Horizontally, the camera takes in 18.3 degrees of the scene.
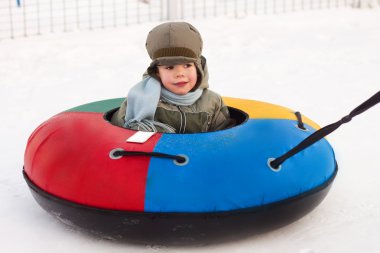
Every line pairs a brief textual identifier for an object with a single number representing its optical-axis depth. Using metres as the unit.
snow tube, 3.95
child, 4.64
